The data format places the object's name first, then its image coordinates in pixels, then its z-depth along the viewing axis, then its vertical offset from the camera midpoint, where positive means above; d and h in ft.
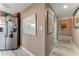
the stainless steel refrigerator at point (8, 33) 4.06 -0.35
